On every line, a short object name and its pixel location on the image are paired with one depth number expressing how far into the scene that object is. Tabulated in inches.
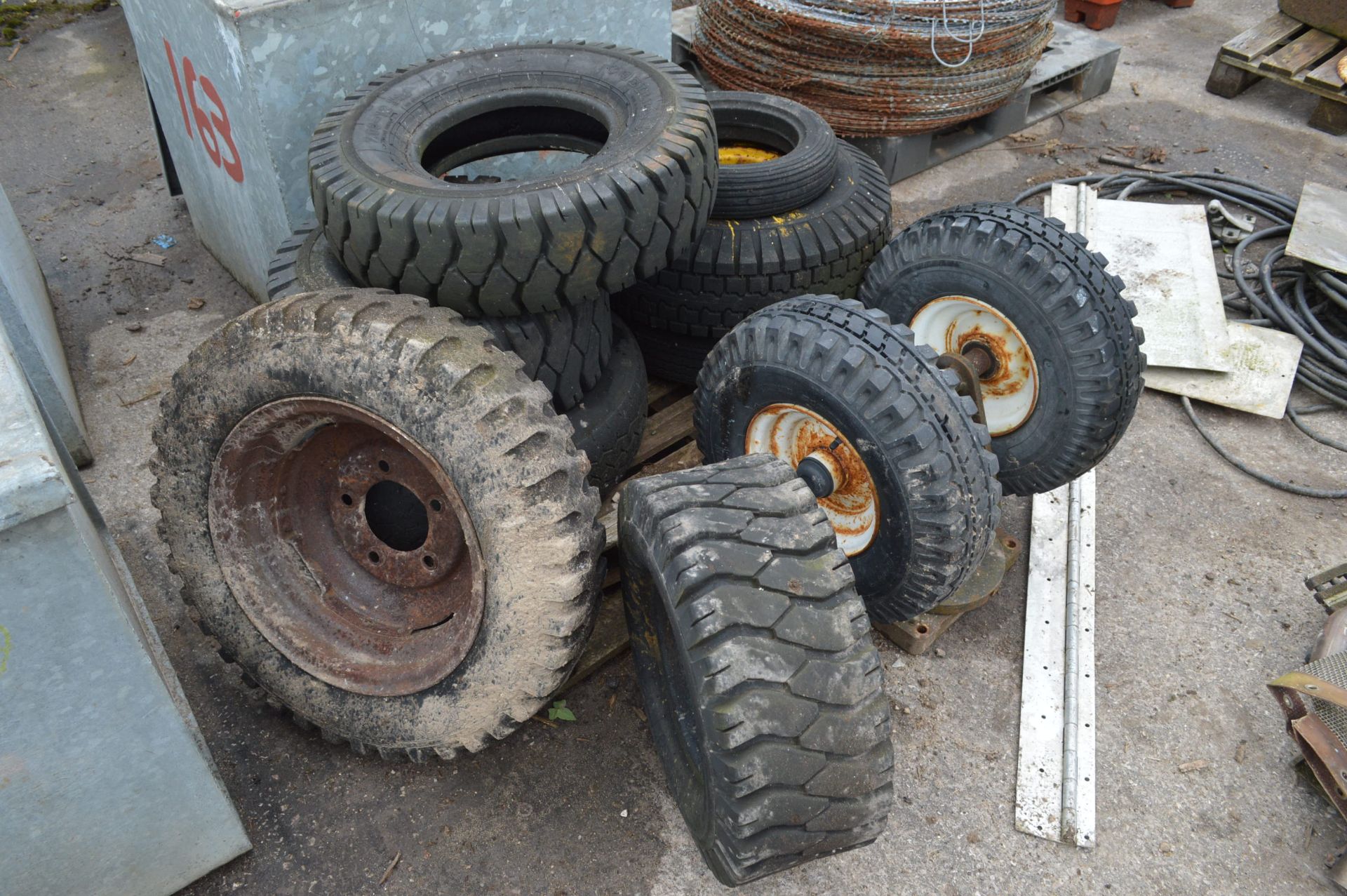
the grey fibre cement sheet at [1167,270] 150.9
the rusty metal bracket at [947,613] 108.3
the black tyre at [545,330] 104.3
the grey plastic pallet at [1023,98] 194.5
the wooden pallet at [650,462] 105.4
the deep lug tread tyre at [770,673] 72.5
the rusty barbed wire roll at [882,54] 168.6
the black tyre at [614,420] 112.8
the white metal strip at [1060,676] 94.9
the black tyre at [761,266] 122.5
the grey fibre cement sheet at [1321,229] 158.4
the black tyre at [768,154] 124.0
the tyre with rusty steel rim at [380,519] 80.0
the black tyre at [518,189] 92.7
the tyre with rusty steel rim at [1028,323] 103.0
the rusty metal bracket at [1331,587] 110.9
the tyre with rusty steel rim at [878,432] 88.0
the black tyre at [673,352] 132.6
